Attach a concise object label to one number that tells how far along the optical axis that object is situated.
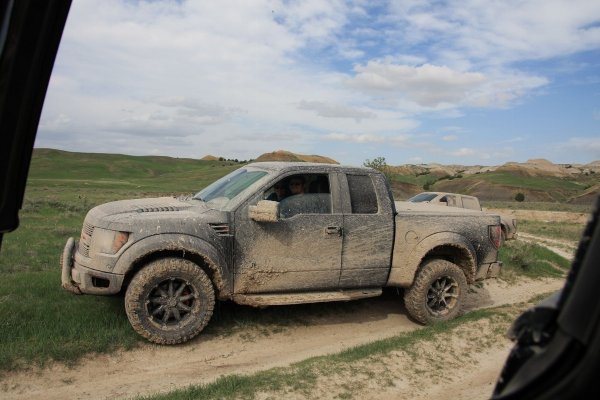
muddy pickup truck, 5.86
